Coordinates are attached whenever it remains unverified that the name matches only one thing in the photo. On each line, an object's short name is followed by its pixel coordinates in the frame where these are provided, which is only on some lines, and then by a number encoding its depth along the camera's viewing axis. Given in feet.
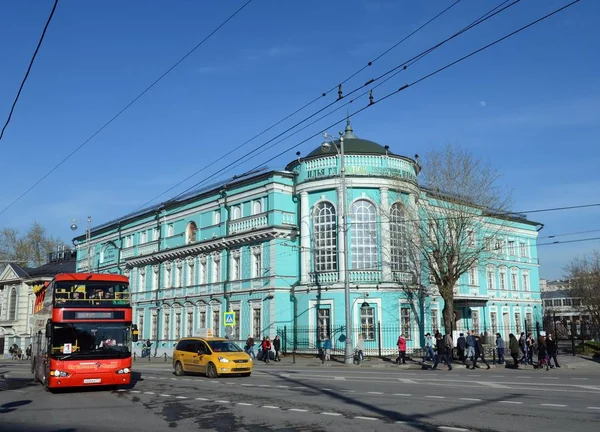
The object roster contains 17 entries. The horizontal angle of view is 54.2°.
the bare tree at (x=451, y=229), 109.29
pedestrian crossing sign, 116.16
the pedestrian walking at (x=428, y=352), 98.62
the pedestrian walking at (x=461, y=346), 92.58
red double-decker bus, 56.18
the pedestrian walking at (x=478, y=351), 89.51
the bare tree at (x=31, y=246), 255.29
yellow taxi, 75.36
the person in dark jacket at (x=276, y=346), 118.52
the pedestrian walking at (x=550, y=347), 87.86
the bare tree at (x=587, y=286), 193.57
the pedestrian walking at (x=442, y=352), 88.62
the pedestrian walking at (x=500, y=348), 97.60
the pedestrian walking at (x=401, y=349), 101.44
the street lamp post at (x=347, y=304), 100.73
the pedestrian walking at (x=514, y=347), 89.40
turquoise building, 123.34
